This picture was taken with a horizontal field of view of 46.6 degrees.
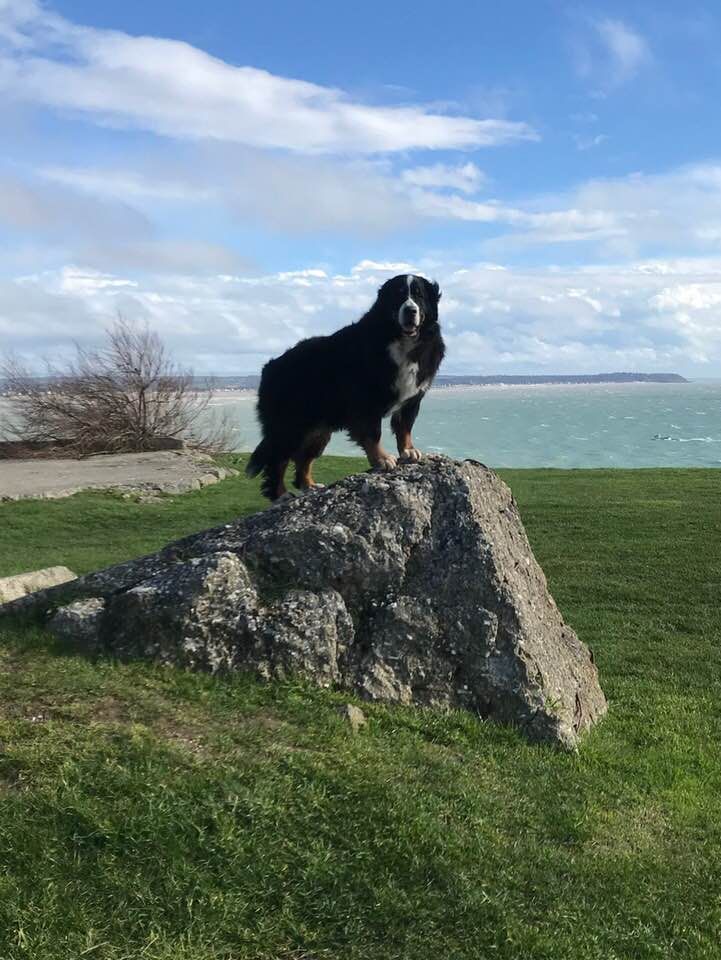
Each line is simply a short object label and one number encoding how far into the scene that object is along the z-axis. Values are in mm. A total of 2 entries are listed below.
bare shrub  31297
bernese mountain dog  6270
